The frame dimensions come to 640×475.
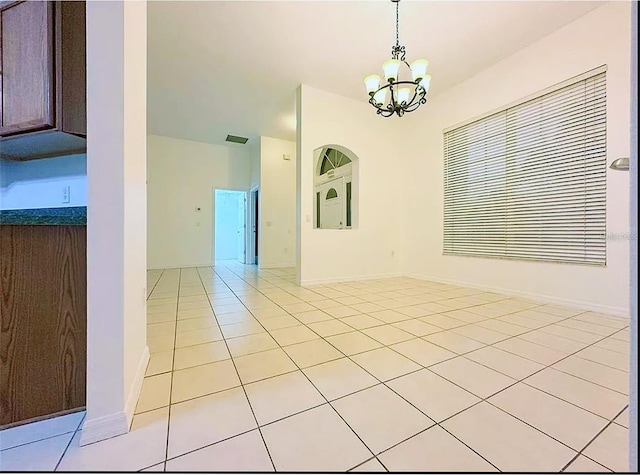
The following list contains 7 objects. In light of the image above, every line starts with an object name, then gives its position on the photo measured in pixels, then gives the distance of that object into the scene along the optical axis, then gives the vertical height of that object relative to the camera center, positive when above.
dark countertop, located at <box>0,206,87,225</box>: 1.05 +0.07
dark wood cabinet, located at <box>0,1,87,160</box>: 1.22 +0.77
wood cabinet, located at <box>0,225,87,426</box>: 1.07 -0.37
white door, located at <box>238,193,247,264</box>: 7.62 +0.16
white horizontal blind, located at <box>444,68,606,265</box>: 2.68 +0.69
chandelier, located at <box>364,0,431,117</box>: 2.66 +1.62
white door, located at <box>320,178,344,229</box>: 5.66 +0.70
